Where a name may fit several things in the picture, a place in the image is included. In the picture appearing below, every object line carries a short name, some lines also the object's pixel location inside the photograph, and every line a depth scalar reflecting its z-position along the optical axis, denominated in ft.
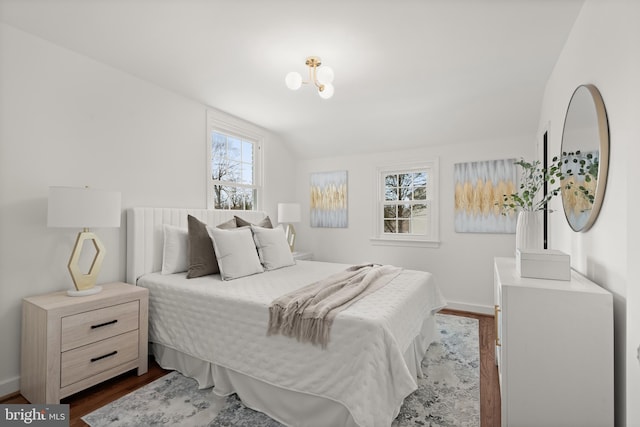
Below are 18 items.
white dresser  4.54
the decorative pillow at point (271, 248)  10.18
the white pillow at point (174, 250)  9.22
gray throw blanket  5.66
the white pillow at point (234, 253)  8.71
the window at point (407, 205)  13.98
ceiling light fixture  7.58
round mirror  5.02
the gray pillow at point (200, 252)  8.82
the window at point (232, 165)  12.23
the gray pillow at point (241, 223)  10.92
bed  5.24
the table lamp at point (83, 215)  6.74
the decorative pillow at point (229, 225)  10.36
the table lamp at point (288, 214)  14.38
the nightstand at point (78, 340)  6.33
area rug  5.97
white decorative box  5.37
